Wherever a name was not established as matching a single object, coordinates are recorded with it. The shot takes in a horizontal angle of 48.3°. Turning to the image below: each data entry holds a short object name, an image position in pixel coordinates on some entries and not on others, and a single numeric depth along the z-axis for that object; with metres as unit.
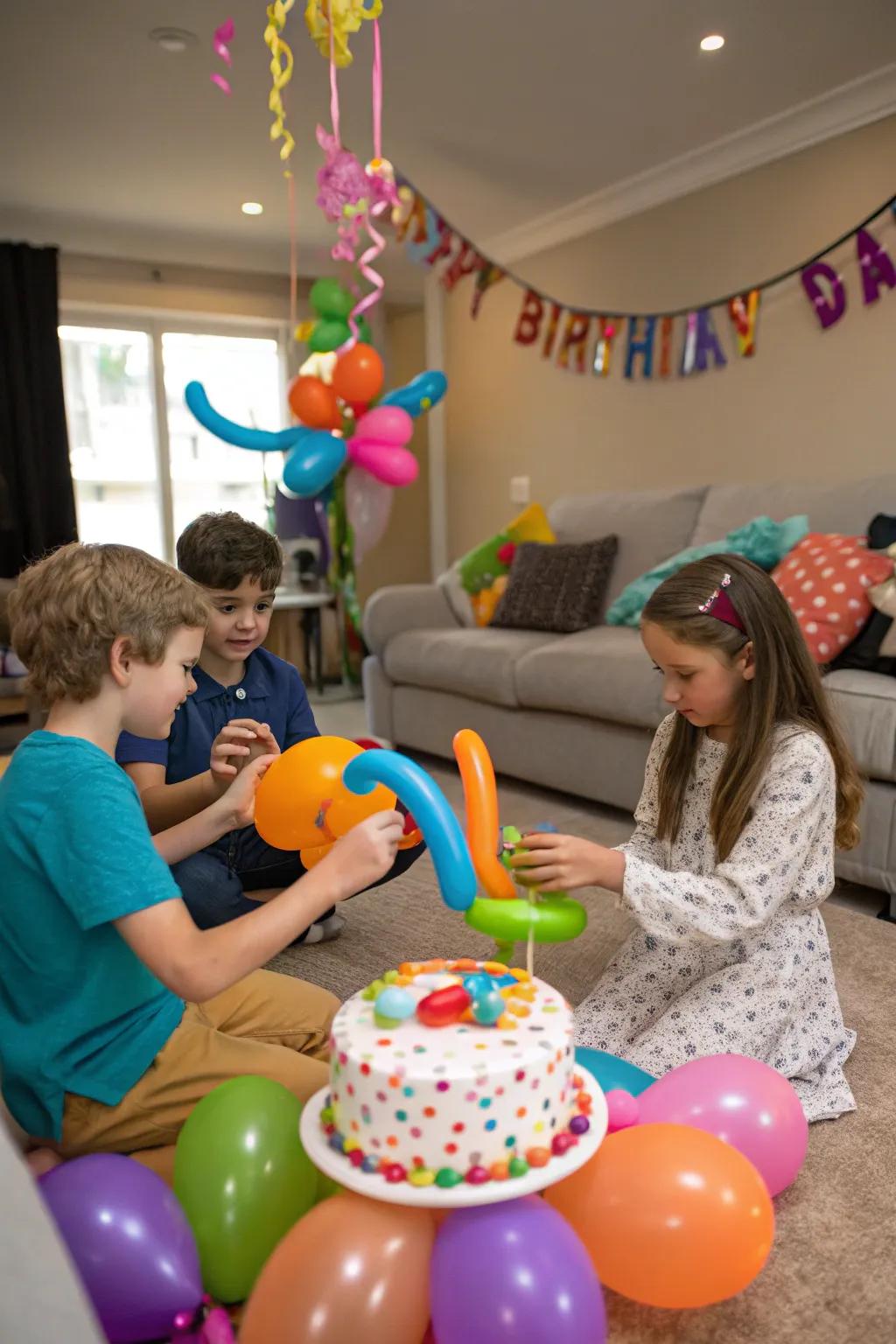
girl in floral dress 1.38
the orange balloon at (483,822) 1.24
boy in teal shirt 1.01
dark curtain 4.86
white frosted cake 0.92
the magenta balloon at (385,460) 4.11
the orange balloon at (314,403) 4.12
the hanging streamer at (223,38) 2.29
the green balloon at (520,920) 1.18
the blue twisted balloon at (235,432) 3.82
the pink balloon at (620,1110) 1.13
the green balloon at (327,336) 4.39
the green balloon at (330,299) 4.35
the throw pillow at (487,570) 3.97
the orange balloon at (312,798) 1.27
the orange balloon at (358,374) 4.08
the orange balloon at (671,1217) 0.98
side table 5.46
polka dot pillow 2.49
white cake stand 0.89
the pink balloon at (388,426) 4.05
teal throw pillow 2.90
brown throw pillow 3.62
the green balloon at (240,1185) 1.03
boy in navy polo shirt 1.62
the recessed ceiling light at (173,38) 3.04
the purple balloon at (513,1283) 0.86
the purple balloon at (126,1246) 0.94
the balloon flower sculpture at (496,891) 1.18
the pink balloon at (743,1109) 1.17
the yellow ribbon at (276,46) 2.05
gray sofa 2.32
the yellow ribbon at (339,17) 2.12
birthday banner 3.55
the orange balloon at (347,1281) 0.88
